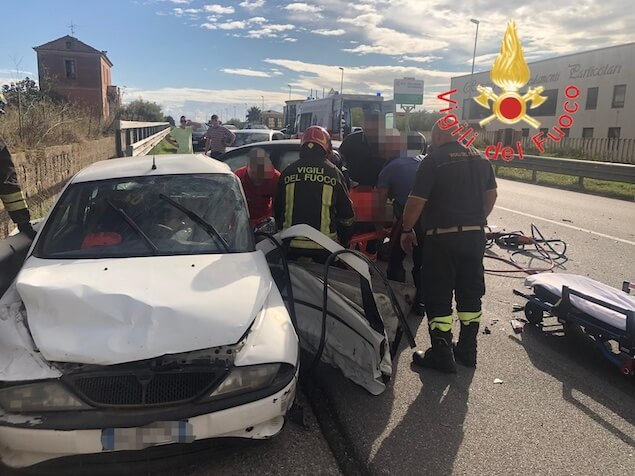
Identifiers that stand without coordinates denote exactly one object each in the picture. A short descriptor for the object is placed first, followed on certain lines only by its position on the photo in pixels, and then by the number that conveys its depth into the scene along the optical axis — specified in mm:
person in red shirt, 5414
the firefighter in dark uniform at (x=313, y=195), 4223
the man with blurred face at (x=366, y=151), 6121
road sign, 16891
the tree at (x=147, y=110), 63612
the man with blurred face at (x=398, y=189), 5293
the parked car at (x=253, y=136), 15542
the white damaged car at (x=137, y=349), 2420
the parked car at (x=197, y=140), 26547
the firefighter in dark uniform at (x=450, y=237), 4039
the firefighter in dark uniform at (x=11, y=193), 5000
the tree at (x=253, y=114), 93125
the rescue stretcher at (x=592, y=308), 3752
